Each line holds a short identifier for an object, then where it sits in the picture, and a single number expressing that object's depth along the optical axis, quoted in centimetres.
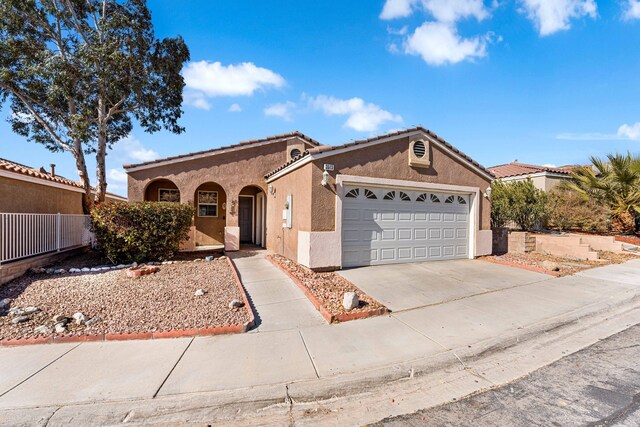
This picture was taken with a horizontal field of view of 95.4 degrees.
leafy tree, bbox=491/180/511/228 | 1349
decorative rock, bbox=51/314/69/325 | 476
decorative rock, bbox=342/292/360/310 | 538
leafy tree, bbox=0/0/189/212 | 926
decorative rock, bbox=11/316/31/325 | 475
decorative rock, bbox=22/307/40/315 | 507
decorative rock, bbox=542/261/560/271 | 874
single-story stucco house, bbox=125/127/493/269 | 816
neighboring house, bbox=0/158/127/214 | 815
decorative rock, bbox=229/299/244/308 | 538
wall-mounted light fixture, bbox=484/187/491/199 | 1110
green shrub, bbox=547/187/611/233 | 1447
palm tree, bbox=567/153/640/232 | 1375
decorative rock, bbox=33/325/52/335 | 446
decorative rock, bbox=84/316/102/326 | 472
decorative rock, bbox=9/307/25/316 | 503
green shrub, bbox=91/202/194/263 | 825
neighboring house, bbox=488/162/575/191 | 1761
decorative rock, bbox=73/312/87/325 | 475
